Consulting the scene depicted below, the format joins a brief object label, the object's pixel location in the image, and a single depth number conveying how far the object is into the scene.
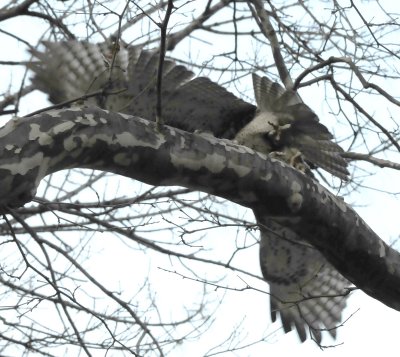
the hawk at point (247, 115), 8.90
